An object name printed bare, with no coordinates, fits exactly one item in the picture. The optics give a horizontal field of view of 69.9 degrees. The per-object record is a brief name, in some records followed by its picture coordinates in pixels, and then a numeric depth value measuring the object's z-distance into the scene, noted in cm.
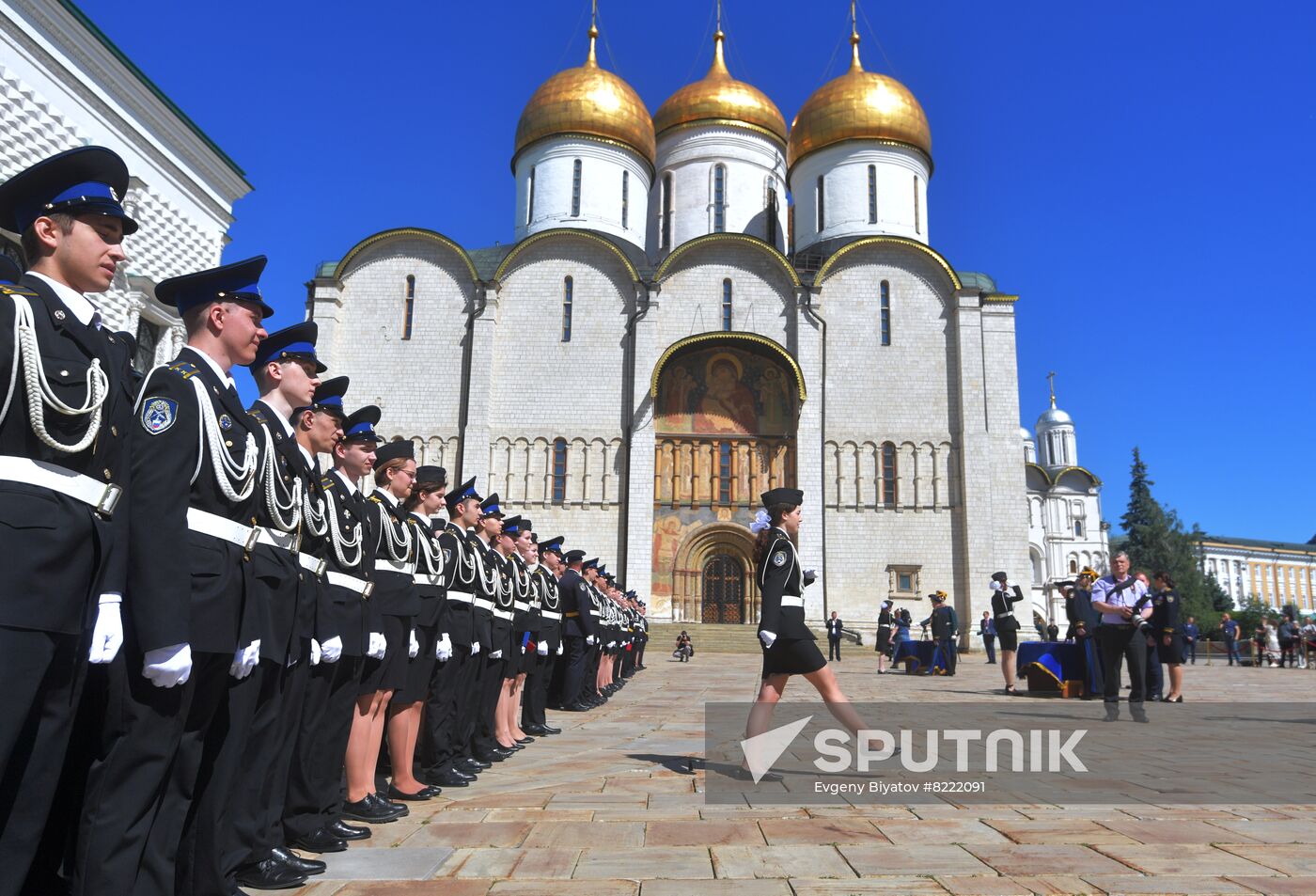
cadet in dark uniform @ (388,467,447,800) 462
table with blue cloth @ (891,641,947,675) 1741
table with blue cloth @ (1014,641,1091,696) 1181
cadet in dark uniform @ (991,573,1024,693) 1195
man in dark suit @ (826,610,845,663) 2236
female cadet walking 535
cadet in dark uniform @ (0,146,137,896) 215
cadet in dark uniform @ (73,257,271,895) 243
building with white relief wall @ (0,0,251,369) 1190
